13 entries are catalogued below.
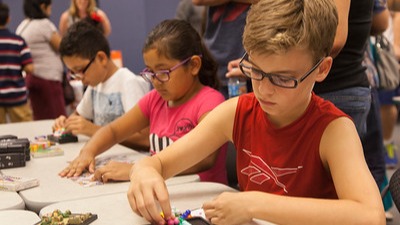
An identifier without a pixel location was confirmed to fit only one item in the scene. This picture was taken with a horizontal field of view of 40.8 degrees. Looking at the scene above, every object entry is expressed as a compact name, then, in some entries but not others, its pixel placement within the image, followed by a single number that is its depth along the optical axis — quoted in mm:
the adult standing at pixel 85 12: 5027
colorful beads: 1262
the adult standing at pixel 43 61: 4777
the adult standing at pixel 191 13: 4539
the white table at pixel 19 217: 1370
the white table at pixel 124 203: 1368
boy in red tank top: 1209
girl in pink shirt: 2008
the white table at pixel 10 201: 1528
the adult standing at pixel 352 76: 1813
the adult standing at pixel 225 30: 2412
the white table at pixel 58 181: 1598
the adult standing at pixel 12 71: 4508
